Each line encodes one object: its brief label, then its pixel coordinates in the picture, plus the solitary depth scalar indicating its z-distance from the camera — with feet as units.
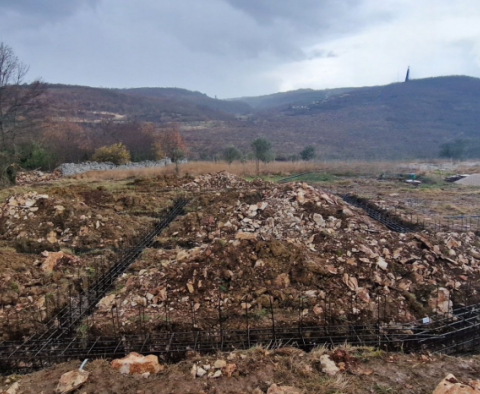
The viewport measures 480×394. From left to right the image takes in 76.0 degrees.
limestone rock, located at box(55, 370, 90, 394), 10.16
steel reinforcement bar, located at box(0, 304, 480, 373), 13.74
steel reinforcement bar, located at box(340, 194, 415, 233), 29.66
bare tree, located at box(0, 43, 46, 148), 54.54
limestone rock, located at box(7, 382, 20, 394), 10.35
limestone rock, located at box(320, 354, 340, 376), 10.88
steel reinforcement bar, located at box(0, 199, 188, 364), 14.33
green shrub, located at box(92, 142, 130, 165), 81.56
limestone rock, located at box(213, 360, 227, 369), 11.17
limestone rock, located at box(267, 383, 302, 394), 9.72
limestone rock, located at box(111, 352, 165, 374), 11.40
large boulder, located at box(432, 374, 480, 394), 8.78
